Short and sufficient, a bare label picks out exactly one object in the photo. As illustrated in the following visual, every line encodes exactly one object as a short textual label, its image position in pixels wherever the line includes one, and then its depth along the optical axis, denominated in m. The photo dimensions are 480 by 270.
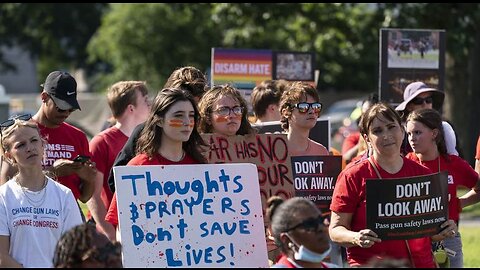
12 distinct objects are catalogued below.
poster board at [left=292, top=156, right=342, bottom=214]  16.00
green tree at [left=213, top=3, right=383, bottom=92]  44.65
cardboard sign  14.26
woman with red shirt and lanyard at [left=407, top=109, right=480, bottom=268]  15.09
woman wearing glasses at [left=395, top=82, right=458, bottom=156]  18.49
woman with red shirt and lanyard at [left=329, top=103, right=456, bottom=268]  12.51
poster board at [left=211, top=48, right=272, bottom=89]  25.20
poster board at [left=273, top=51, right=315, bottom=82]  25.84
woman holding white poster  12.83
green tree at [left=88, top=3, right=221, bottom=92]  86.88
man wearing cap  14.95
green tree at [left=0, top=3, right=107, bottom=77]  97.89
